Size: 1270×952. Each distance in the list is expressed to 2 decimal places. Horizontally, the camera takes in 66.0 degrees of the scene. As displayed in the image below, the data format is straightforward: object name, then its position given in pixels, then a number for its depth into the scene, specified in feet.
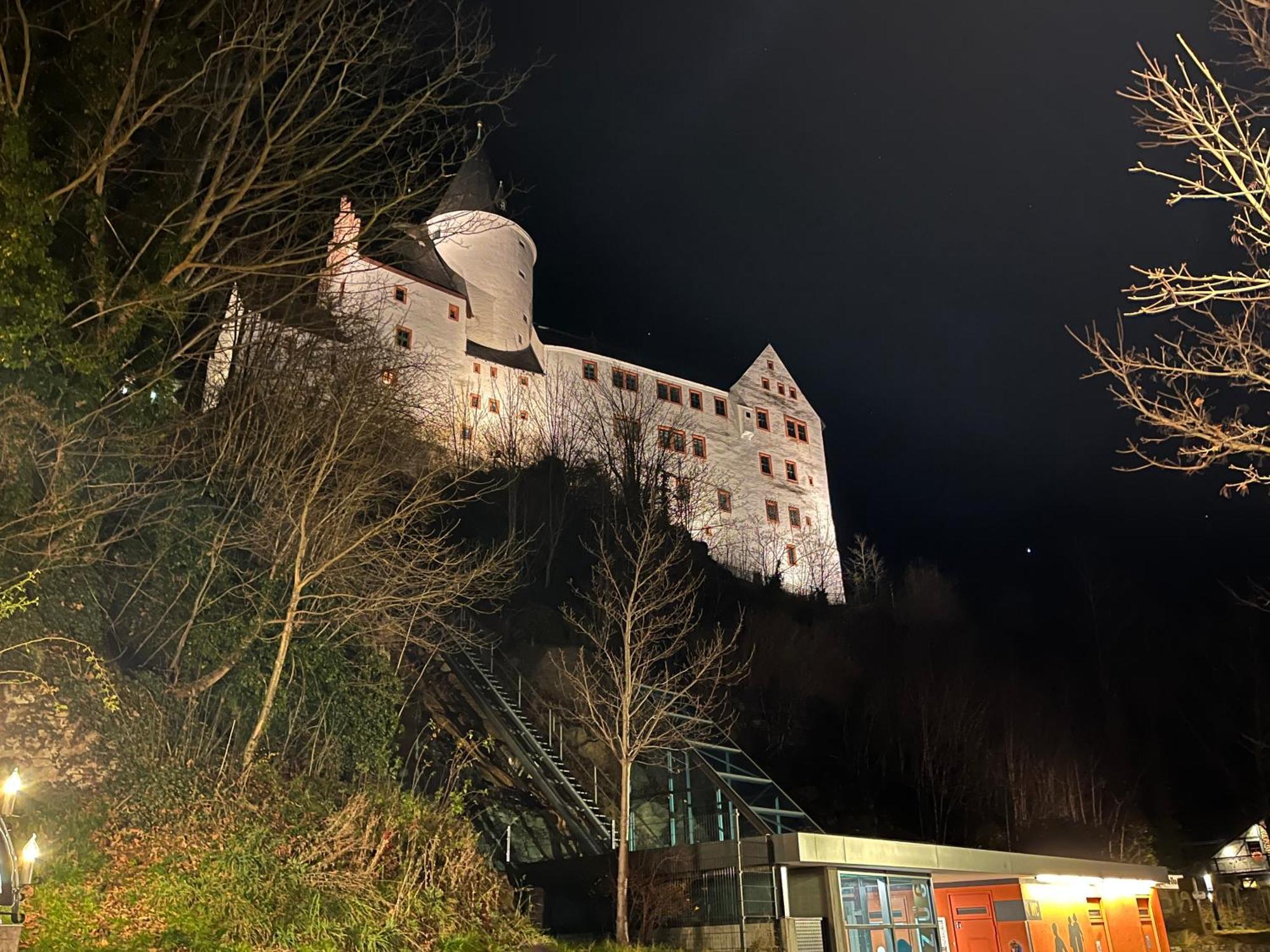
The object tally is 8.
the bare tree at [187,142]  29.37
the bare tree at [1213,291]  25.64
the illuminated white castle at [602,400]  149.59
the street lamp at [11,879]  22.33
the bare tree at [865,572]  179.22
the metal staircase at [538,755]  51.31
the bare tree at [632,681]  49.08
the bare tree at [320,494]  42.96
